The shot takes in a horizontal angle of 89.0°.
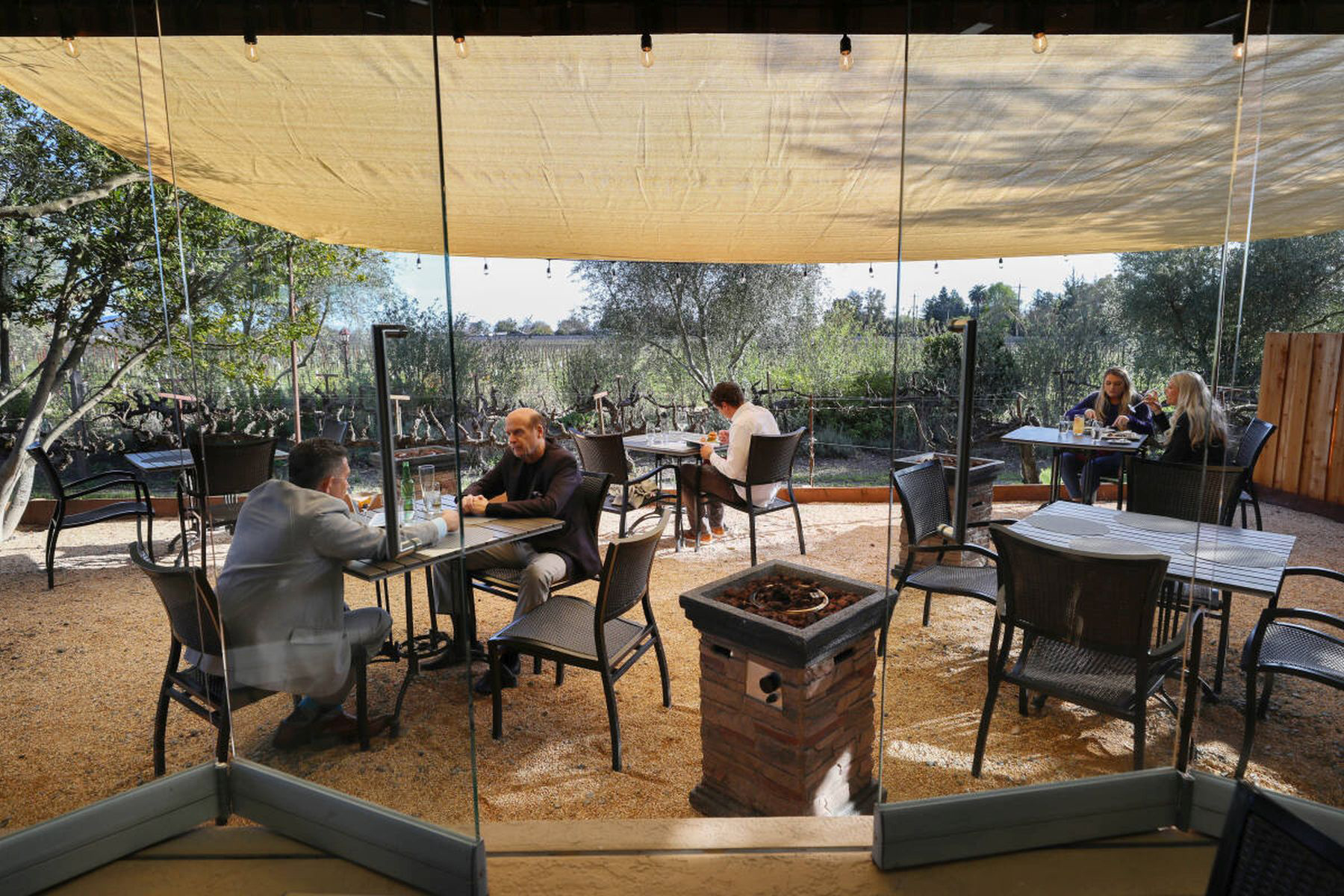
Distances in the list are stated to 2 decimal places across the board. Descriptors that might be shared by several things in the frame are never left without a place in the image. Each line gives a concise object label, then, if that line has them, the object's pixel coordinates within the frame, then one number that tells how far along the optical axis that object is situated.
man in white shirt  5.09
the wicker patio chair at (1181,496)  1.84
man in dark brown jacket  3.26
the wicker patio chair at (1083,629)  1.96
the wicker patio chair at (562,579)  3.35
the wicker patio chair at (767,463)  4.93
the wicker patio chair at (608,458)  5.15
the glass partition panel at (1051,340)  1.72
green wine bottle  1.52
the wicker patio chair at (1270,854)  0.98
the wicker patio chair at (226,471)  1.67
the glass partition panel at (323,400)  1.49
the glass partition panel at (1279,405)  1.76
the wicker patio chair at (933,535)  1.95
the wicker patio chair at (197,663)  1.79
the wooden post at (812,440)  7.54
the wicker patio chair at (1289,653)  2.24
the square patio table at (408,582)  1.57
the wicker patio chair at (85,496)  2.95
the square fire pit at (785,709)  2.09
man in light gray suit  1.60
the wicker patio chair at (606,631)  2.62
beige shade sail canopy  1.58
